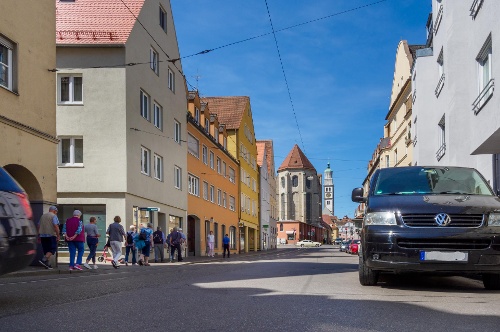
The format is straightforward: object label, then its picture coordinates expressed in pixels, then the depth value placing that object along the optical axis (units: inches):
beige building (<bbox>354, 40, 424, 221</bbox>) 1632.6
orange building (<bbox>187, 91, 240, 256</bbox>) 1471.5
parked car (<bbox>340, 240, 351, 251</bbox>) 2466.5
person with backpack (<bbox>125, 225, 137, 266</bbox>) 841.5
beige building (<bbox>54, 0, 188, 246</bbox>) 973.8
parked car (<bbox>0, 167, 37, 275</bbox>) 250.4
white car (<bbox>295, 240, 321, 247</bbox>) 3946.9
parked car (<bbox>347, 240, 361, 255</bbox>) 1776.0
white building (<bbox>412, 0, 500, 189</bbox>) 561.3
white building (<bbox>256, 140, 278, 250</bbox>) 2721.7
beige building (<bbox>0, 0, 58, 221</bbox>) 581.8
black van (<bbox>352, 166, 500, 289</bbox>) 303.7
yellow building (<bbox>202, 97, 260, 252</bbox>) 2092.8
